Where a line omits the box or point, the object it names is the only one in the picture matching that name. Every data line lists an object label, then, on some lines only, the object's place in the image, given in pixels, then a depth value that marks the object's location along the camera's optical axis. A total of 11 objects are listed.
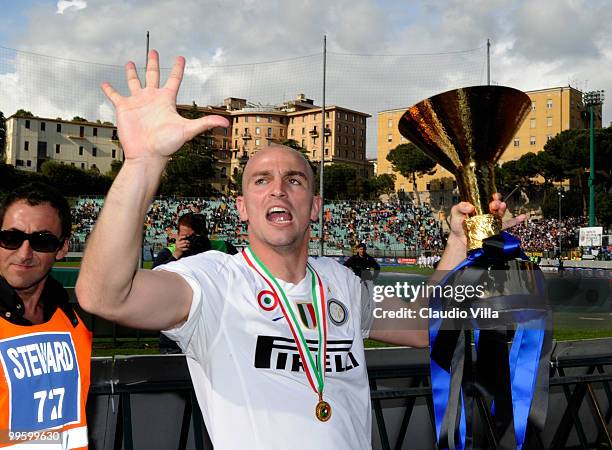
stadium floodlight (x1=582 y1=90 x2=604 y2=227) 43.06
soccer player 1.71
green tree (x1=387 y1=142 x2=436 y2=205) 84.24
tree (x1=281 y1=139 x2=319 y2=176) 68.50
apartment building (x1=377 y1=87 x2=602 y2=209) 75.75
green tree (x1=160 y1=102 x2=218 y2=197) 72.38
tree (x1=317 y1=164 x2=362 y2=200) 82.25
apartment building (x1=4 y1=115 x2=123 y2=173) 78.31
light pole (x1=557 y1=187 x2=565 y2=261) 50.88
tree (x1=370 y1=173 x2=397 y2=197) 85.50
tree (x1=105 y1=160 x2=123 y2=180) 73.69
